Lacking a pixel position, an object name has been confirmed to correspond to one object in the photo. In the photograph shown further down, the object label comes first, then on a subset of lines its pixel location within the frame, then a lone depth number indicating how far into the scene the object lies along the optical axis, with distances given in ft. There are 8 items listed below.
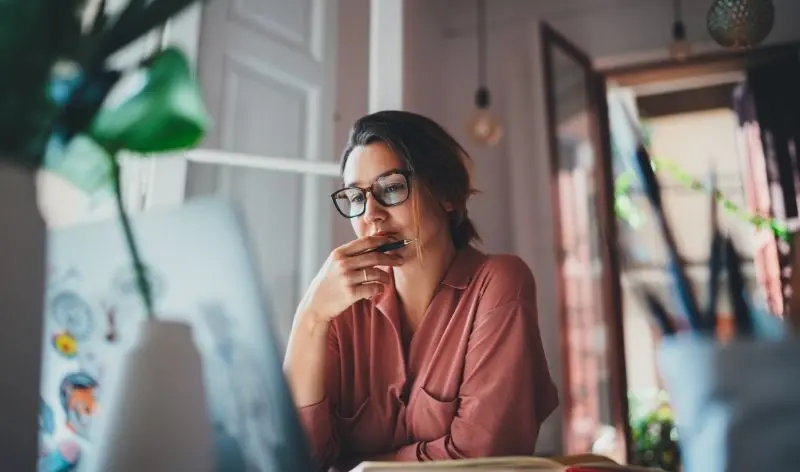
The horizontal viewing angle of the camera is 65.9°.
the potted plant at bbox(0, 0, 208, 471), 1.14
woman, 2.02
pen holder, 1.12
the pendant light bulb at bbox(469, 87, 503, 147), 4.67
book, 1.40
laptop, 1.23
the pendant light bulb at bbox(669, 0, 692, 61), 6.06
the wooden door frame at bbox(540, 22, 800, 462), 5.47
